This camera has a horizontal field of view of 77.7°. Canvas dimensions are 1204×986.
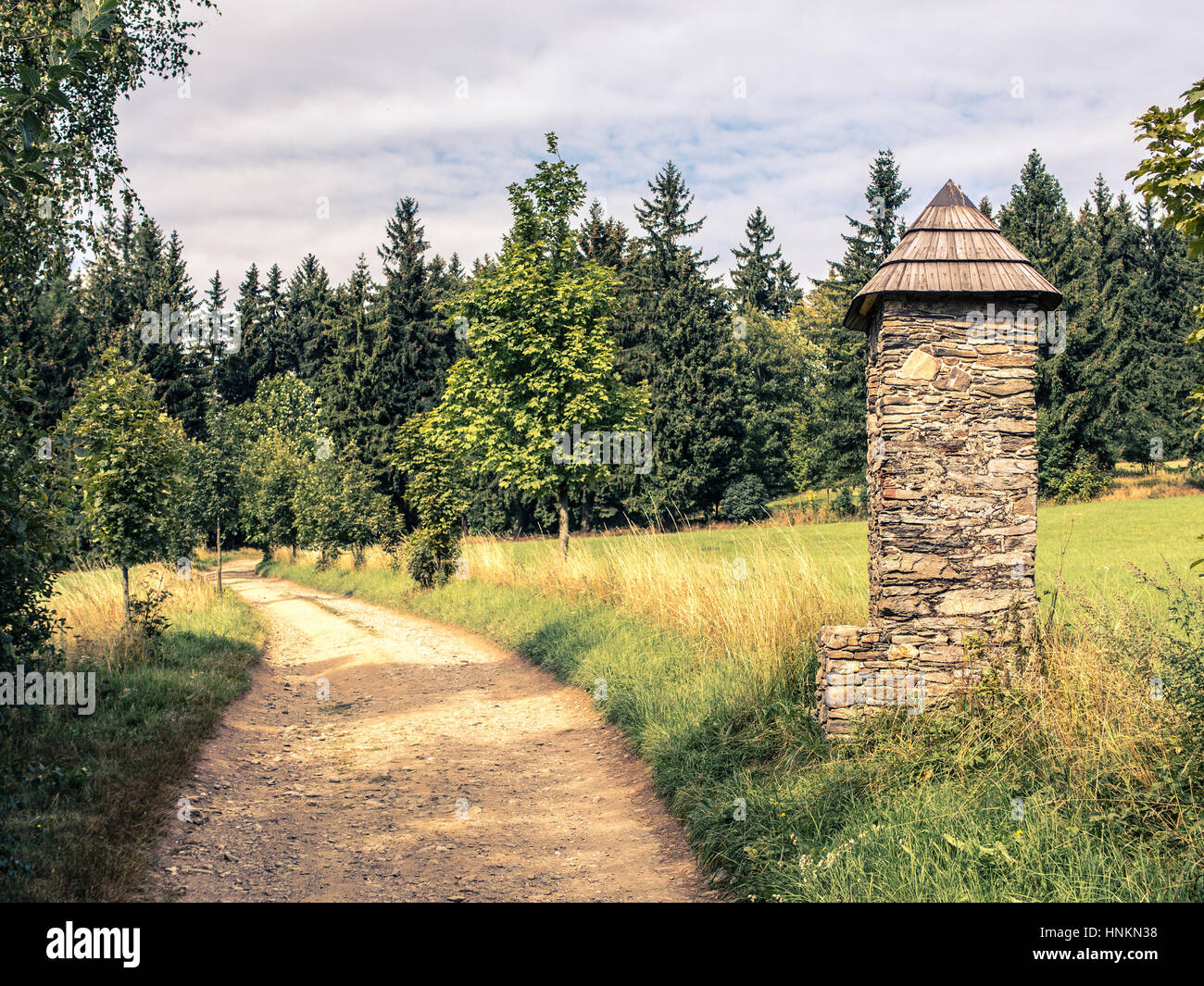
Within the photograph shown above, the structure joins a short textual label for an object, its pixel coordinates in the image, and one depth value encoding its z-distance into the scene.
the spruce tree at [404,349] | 40.12
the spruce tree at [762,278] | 60.78
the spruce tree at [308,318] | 59.75
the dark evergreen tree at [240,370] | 58.69
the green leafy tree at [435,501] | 18.61
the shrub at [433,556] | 18.67
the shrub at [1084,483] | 34.59
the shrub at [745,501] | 38.06
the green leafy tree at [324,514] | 27.52
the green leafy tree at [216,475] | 25.50
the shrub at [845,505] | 39.41
